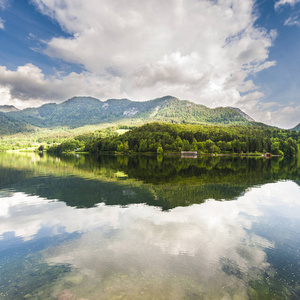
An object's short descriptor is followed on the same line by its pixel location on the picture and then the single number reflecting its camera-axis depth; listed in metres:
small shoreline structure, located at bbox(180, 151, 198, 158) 175.52
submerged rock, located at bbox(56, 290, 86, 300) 8.90
